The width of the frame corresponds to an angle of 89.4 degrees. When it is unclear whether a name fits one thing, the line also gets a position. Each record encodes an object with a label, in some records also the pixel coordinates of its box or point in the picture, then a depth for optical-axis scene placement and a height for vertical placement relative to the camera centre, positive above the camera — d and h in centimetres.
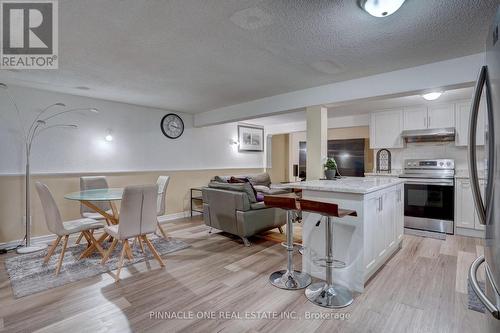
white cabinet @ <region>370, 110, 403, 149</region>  510 +75
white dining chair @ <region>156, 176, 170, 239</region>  409 -60
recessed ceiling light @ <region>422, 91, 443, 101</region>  362 +102
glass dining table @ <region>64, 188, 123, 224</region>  304 -40
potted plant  327 -5
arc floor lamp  359 +50
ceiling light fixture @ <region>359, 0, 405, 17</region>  169 +109
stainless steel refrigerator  81 -4
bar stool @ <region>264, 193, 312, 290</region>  242 -114
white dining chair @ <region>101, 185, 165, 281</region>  270 -57
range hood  452 +57
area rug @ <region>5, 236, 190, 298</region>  261 -123
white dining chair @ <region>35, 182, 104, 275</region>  282 -71
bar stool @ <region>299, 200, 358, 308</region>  209 -116
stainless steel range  425 -56
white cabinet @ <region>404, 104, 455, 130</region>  457 +92
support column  365 +35
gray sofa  373 -74
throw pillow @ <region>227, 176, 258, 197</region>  554 -34
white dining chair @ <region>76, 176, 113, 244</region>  388 -38
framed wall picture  718 +80
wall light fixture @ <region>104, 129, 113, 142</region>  459 +52
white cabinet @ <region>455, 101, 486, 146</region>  441 +78
